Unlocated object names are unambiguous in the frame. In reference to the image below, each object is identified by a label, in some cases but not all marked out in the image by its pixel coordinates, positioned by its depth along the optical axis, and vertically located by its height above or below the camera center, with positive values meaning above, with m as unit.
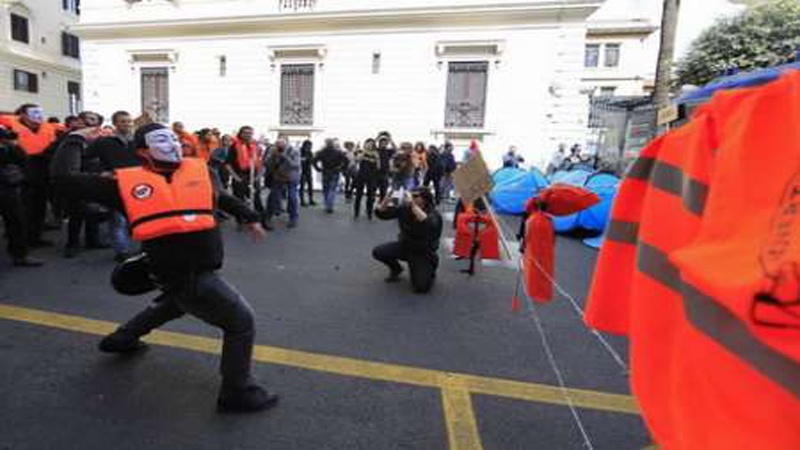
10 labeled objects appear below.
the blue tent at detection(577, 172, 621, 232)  8.27 -0.54
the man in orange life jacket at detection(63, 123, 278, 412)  2.57 -0.50
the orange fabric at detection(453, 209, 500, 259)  6.09 -0.89
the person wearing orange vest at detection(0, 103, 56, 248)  6.30 -0.27
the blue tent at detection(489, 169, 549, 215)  10.79 -0.60
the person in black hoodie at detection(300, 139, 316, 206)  12.26 -0.43
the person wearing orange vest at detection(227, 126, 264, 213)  8.83 -0.35
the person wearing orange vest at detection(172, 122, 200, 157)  7.69 +0.03
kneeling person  5.40 -0.87
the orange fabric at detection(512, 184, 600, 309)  2.89 -0.36
